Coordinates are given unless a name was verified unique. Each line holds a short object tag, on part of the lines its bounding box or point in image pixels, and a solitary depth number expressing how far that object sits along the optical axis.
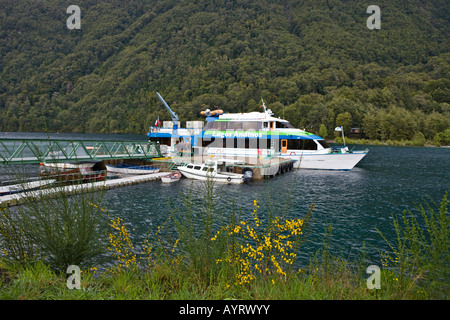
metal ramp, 24.80
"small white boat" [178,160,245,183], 27.88
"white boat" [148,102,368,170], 35.81
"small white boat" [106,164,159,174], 32.56
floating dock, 18.49
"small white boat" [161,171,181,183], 28.34
